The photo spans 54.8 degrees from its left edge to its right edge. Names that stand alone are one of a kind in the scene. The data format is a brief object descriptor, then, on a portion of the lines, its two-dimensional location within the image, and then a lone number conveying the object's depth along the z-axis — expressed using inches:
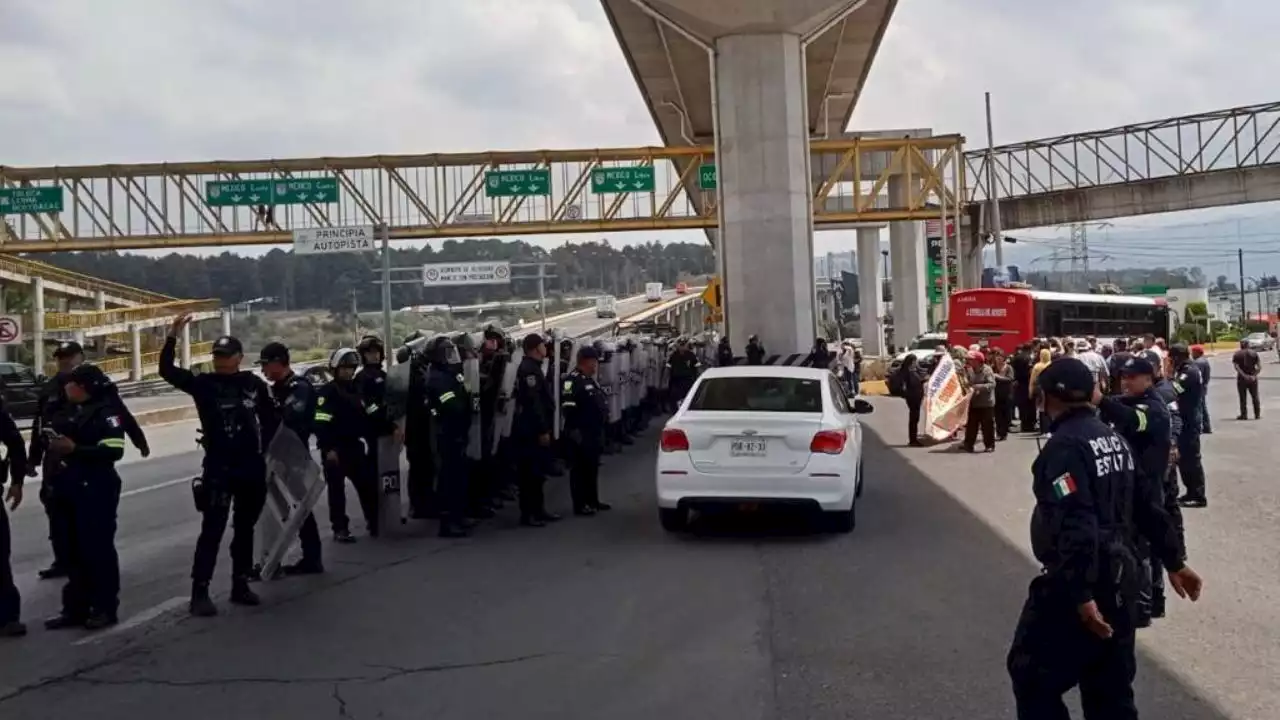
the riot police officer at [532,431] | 463.2
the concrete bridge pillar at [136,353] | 1740.9
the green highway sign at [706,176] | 1468.5
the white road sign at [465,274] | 1305.4
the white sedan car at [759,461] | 416.8
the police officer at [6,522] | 298.5
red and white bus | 1433.3
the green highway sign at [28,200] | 1437.0
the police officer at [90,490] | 299.0
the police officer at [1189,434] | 483.8
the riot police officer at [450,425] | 431.8
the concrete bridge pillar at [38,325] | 1663.4
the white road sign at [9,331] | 1235.2
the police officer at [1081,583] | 167.0
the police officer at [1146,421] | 300.0
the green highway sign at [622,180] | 1465.3
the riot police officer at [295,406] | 348.2
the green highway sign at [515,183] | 1455.5
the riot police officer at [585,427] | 482.0
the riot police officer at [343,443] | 412.5
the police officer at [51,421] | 307.1
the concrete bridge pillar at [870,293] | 2383.1
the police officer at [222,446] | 313.4
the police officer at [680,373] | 1035.3
